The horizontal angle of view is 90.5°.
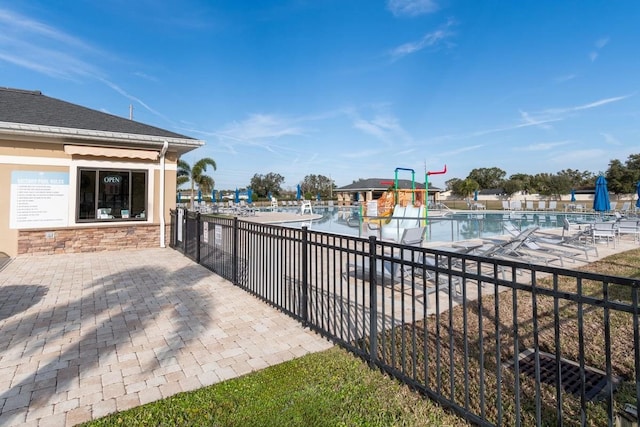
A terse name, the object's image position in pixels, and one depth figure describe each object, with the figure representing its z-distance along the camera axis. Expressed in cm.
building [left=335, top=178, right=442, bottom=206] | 5607
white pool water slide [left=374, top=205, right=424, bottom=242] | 1384
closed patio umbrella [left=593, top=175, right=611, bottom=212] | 1772
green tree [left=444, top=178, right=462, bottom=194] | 7720
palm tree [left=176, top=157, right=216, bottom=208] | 3351
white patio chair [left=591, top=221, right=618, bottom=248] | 1022
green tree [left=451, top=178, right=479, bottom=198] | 6209
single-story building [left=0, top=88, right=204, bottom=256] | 870
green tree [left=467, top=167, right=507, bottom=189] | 8562
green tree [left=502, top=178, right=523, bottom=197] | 6750
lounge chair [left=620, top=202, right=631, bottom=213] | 2211
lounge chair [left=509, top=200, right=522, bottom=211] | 3212
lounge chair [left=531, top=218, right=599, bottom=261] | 851
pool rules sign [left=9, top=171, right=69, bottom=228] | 873
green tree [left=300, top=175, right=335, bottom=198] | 8855
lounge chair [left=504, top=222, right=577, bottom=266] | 830
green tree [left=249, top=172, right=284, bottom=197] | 7588
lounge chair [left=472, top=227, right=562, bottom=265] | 679
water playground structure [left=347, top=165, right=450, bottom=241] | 1395
